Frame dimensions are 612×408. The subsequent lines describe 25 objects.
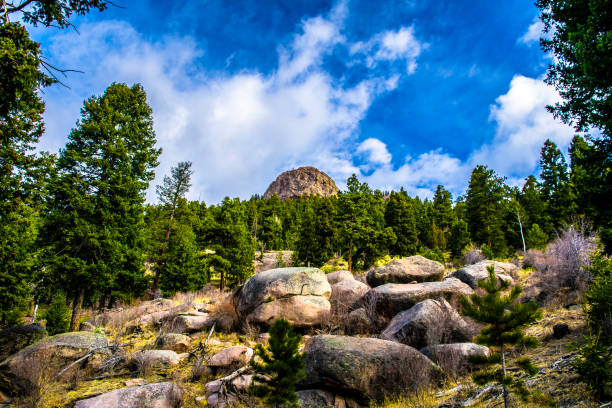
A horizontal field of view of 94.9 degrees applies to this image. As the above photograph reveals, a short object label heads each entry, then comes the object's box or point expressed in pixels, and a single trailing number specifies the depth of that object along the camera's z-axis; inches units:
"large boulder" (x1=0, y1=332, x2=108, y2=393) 289.1
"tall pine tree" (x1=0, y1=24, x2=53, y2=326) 246.5
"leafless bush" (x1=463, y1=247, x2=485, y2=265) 1207.6
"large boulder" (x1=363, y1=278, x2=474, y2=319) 450.0
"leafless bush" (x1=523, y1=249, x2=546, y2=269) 933.8
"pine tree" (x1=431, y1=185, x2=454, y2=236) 1860.2
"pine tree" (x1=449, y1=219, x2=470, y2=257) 1427.0
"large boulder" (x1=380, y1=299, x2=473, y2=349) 344.0
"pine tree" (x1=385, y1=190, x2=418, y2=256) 1565.0
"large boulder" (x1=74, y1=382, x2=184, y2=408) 230.8
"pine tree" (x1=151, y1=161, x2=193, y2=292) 1001.5
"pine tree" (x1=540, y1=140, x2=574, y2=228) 1419.4
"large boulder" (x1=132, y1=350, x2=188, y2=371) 341.1
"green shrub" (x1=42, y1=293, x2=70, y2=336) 601.3
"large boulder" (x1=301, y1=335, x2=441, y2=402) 239.3
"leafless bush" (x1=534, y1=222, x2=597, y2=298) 515.6
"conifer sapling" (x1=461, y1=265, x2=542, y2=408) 161.8
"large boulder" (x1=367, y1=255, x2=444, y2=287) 635.5
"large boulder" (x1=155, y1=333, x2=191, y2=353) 413.1
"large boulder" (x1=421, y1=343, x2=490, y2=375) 266.7
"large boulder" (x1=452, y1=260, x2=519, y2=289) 636.4
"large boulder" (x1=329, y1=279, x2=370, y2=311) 510.0
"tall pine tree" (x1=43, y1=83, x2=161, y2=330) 547.2
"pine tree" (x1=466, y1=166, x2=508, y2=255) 1517.0
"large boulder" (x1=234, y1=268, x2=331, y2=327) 462.0
